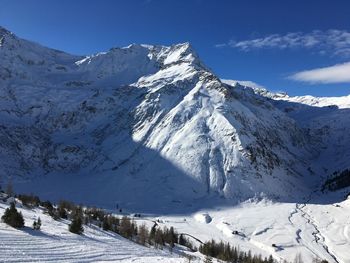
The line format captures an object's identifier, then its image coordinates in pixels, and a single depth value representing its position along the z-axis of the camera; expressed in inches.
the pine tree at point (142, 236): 2670.8
